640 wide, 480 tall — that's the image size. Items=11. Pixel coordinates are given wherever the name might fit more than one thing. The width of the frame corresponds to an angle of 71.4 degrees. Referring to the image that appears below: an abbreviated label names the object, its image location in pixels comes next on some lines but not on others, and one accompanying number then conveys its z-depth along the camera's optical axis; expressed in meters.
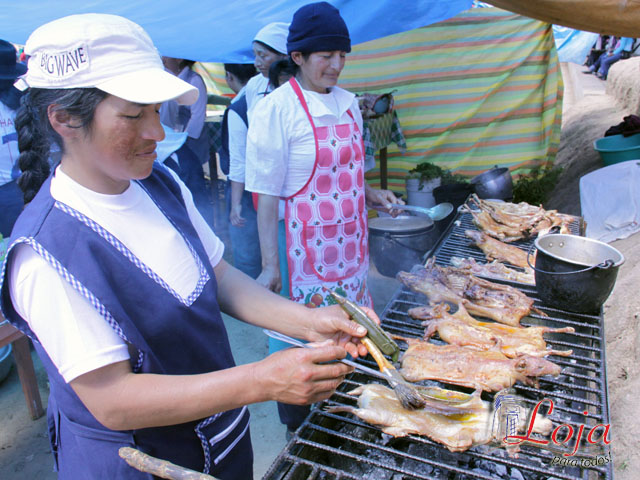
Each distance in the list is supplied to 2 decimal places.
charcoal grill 1.78
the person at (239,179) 4.52
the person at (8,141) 4.47
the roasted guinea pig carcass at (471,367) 2.22
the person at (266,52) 4.40
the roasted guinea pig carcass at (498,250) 3.72
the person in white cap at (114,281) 1.25
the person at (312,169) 2.89
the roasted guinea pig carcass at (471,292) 2.89
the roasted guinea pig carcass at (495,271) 3.38
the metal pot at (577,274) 2.66
